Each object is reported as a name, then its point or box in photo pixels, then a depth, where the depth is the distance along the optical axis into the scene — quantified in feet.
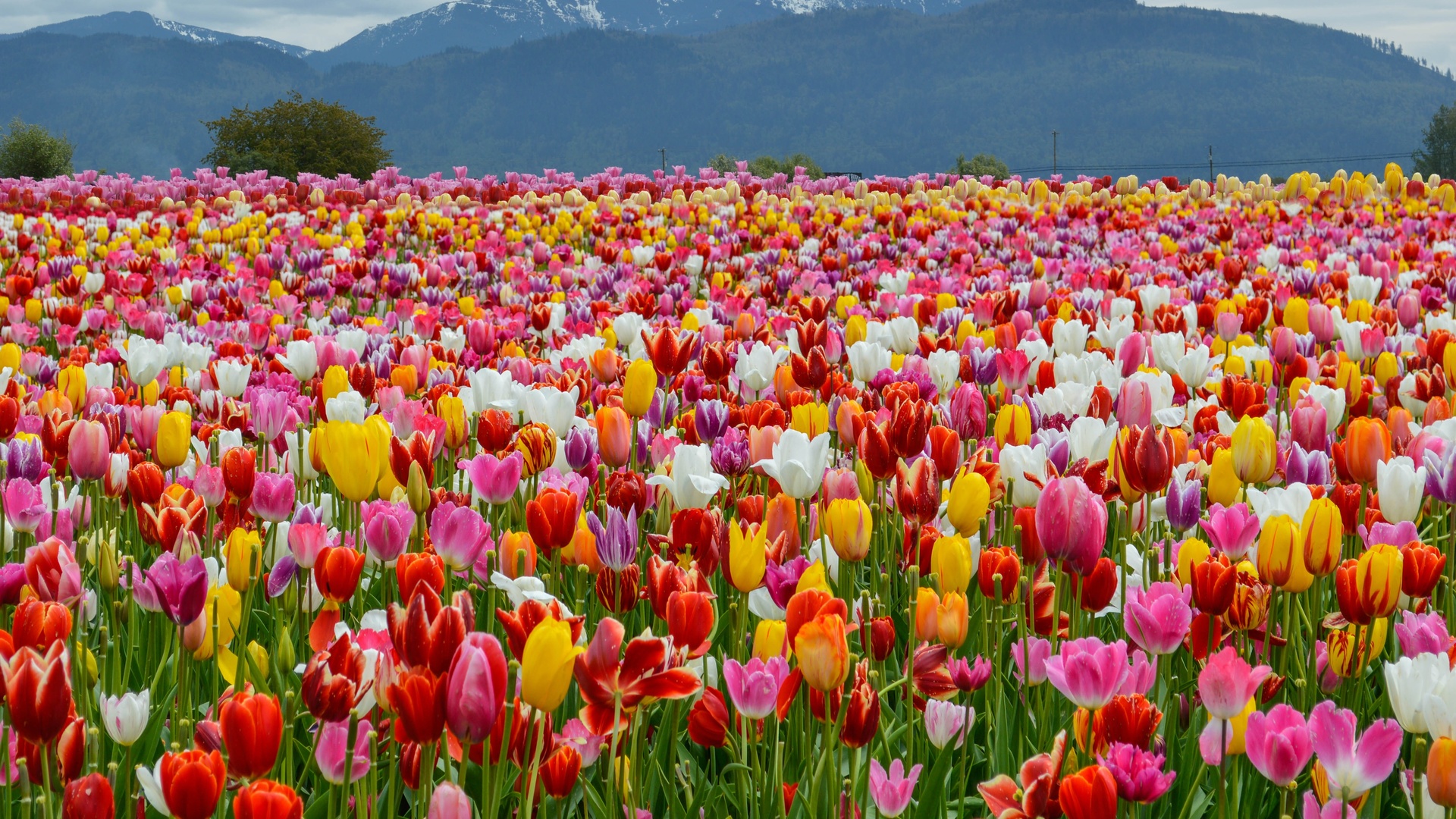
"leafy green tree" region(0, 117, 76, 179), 163.63
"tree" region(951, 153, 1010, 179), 206.99
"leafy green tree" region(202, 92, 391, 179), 137.28
